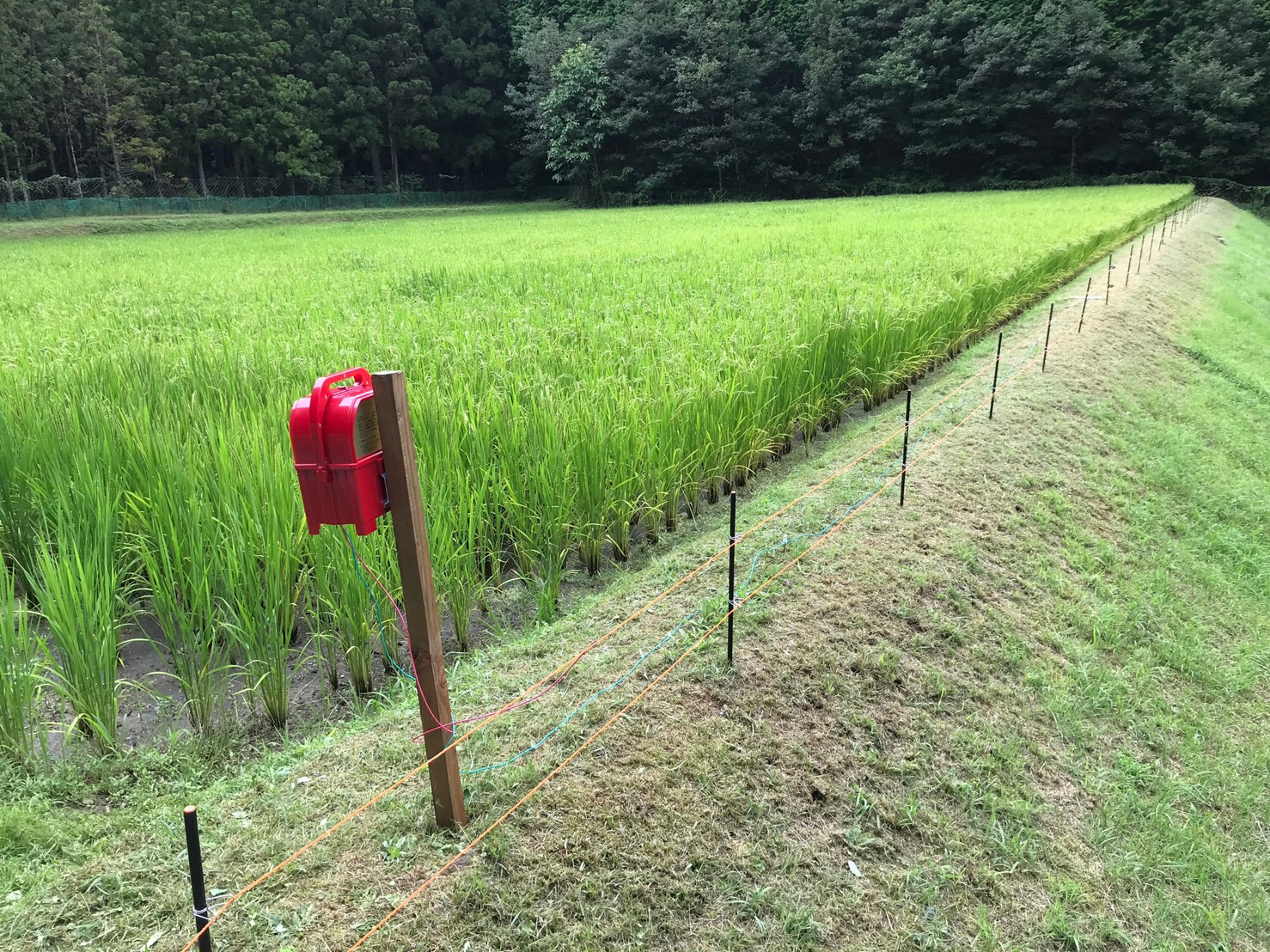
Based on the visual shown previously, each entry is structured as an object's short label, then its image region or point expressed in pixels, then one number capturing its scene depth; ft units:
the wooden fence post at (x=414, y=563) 4.56
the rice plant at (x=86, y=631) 6.72
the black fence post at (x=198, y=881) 3.71
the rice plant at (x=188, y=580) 7.27
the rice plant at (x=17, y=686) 6.44
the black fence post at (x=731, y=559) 7.59
